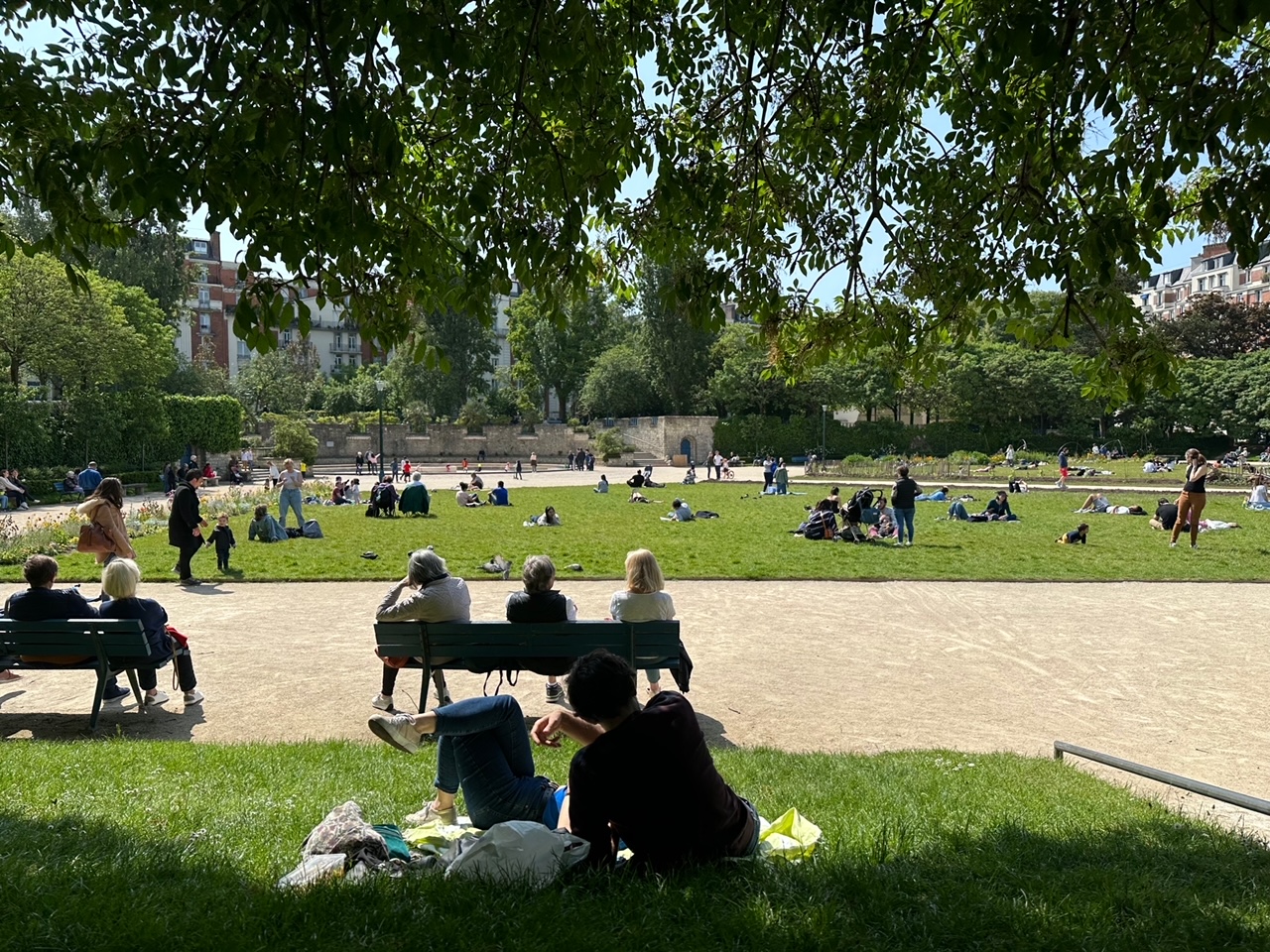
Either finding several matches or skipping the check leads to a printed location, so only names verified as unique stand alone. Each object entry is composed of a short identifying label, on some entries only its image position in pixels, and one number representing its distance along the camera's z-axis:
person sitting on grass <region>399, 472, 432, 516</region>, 23.80
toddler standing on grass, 14.01
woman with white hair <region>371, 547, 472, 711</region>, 6.66
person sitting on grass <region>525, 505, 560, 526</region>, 21.70
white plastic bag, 3.40
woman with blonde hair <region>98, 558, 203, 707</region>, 6.79
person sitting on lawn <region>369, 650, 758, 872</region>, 3.46
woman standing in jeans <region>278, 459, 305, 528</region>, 19.14
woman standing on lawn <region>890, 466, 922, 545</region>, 17.31
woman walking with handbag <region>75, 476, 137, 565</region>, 10.83
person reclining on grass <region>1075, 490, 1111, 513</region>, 24.34
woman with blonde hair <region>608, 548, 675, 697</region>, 7.14
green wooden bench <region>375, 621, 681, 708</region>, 6.47
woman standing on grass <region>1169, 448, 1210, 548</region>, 16.23
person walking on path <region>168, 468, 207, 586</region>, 13.00
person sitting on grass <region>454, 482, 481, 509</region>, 26.91
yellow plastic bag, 3.81
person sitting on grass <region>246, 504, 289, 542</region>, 17.88
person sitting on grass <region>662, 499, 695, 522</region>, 22.83
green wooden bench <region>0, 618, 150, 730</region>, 6.51
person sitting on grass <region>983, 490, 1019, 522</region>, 22.45
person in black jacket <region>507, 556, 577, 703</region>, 6.68
